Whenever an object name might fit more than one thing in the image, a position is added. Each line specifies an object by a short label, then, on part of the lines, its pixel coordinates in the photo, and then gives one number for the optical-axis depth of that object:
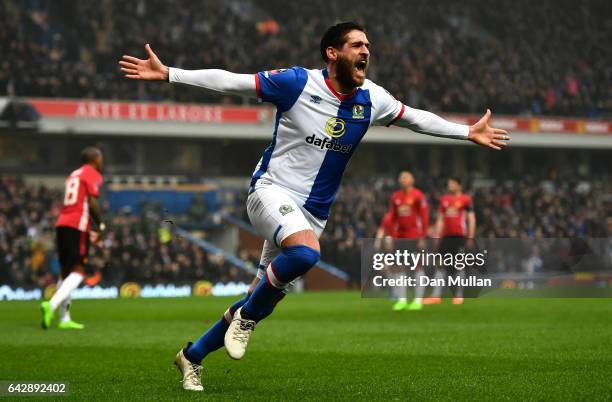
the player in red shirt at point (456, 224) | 18.05
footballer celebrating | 6.21
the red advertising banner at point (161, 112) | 34.69
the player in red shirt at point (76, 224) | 13.15
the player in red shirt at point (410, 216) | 17.58
